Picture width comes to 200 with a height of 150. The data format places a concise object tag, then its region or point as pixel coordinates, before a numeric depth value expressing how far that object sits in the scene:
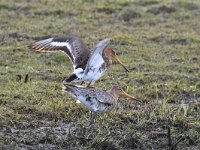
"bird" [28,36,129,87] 17.80
